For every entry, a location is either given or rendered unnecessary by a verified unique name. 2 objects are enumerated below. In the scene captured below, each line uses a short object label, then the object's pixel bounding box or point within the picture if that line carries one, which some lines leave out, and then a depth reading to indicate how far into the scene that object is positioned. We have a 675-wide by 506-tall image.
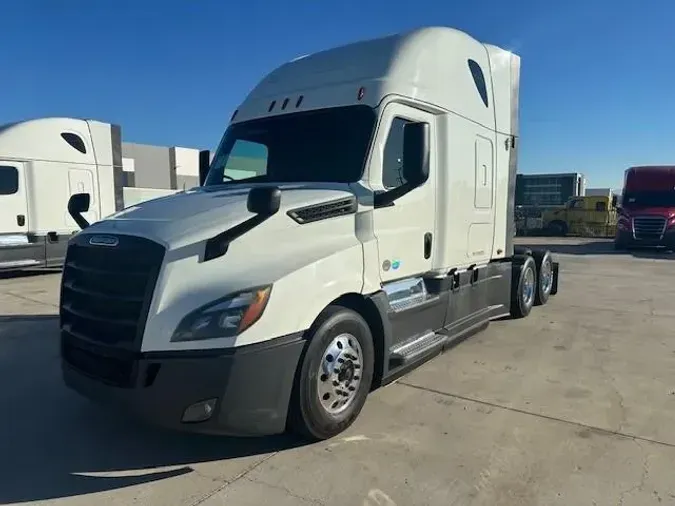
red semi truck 19.94
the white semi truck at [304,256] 3.27
